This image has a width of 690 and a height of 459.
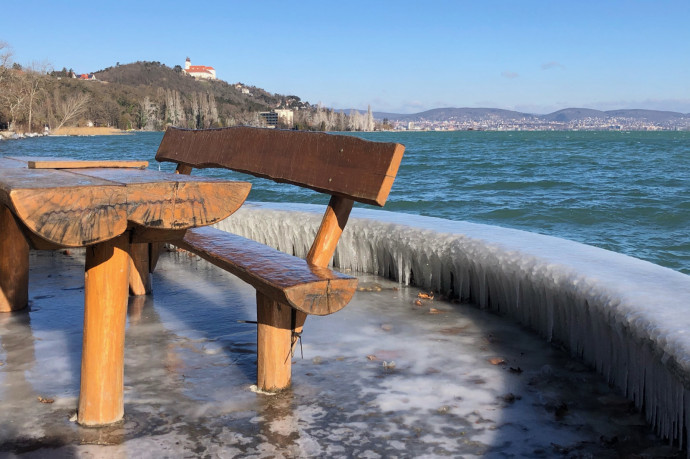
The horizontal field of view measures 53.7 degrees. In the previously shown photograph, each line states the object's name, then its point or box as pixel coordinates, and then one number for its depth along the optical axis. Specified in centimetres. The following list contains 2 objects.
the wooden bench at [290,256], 244
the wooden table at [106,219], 195
